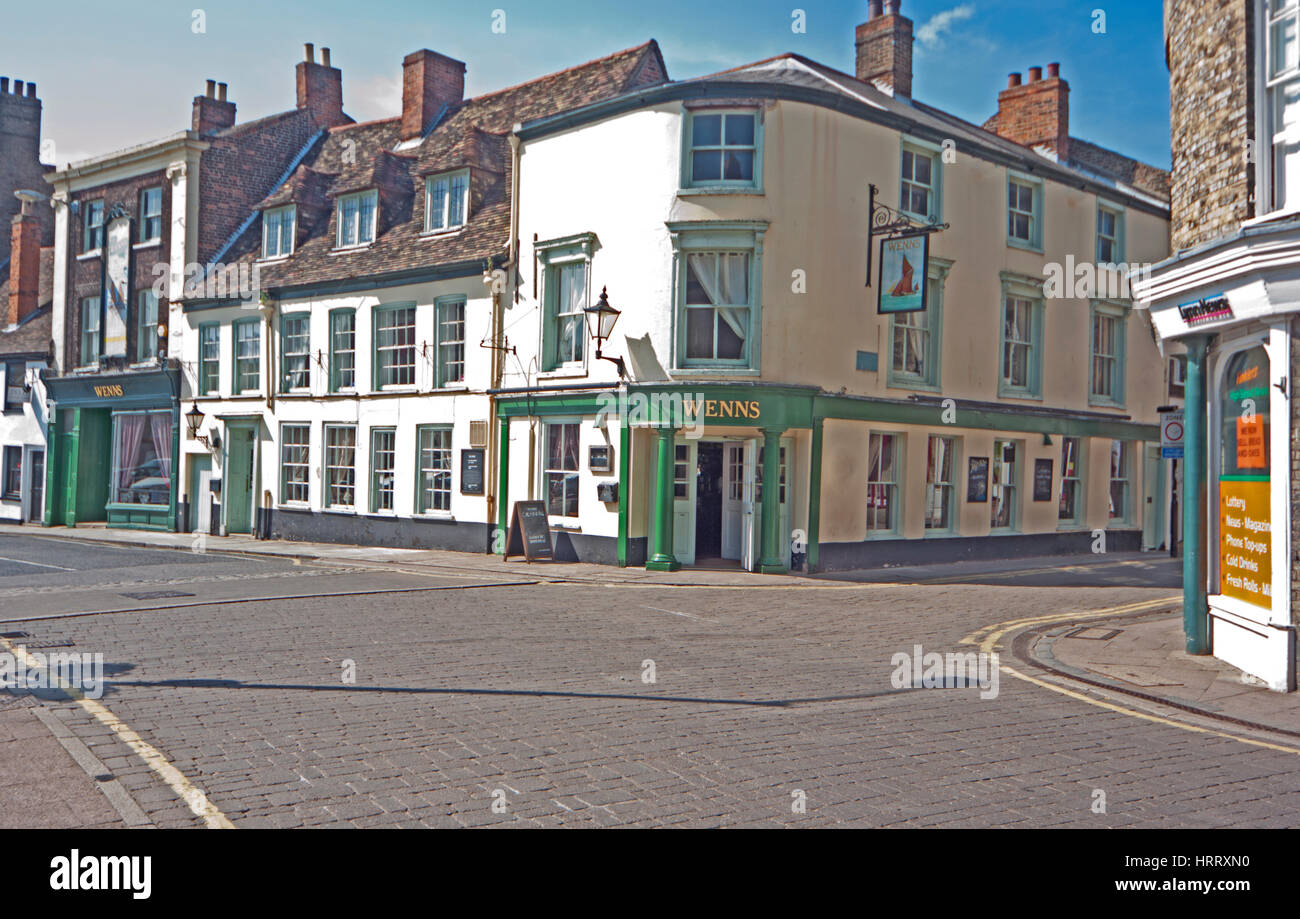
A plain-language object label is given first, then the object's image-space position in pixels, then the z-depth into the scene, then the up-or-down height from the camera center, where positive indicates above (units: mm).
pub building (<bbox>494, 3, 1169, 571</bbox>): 19406 +2886
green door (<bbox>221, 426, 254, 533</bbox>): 28250 -42
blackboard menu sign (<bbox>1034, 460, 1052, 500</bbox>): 24500 +291
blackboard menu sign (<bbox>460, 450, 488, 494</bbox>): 22625 +268
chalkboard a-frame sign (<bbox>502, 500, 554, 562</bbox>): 20594 -871
